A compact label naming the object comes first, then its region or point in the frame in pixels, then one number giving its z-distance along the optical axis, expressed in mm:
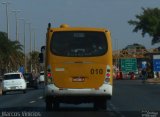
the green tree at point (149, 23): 128163
